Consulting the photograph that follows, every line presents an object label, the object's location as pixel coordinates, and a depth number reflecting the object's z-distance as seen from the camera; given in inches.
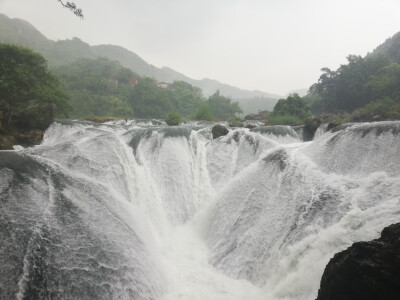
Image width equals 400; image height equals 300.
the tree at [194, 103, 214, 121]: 965.2
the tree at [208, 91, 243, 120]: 1835.6
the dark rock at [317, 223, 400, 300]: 119.6
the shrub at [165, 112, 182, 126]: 844.6
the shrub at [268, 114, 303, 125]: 761.7
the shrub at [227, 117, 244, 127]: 787.2
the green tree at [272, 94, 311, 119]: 872.9
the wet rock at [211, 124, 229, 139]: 527.8
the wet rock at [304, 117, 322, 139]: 590.6
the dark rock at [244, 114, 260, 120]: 1139.3
